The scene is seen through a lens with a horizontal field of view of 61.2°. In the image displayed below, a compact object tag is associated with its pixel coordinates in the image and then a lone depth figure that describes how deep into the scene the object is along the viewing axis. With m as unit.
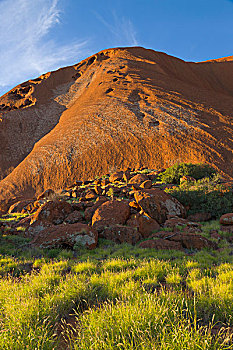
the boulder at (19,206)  15.76
